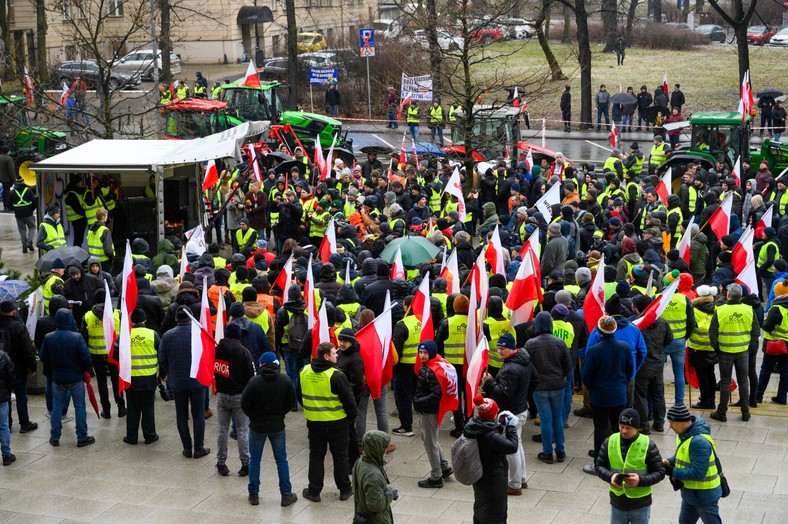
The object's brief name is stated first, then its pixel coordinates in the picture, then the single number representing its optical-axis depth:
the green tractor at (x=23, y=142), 27.72
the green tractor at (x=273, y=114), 31.22
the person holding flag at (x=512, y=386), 10.84
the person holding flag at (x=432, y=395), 10.95
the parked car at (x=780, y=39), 56.04
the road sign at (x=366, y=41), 36.25
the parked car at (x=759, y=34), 54.91
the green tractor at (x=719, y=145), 25.44
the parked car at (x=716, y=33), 63.17
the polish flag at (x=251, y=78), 28.71
